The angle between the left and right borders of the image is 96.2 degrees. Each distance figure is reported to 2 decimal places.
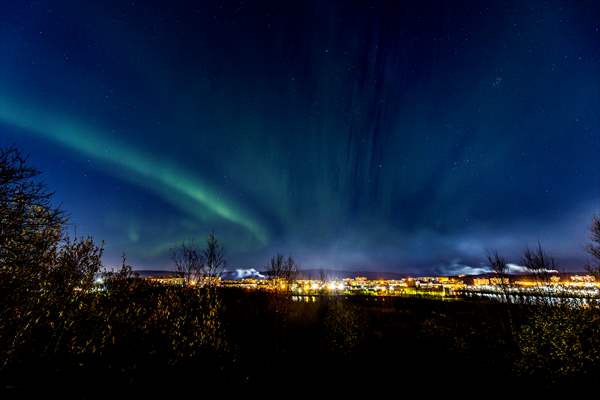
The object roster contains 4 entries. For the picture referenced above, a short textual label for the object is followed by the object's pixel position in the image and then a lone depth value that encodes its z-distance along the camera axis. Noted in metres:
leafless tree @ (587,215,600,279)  19.60
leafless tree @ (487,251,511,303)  22.75
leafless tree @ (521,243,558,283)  25.58
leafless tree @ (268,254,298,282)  21.94
